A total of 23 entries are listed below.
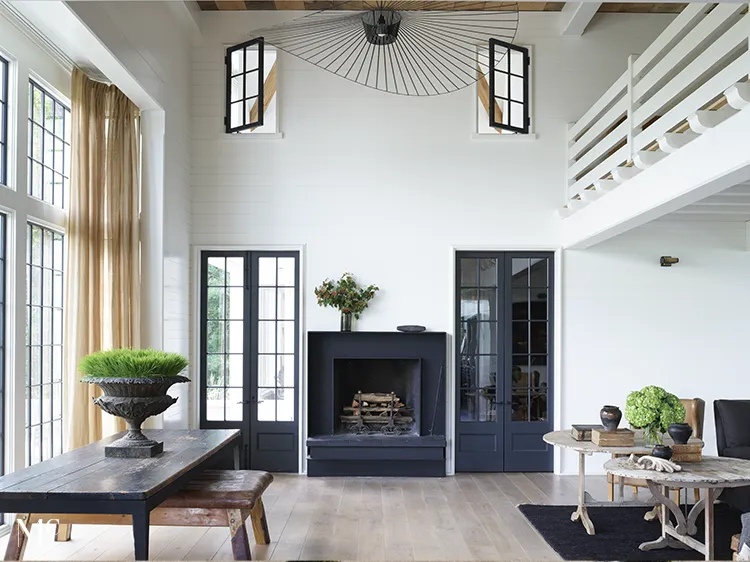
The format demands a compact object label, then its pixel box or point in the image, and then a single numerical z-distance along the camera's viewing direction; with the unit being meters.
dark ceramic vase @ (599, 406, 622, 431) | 5.20
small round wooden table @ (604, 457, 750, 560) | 4.30
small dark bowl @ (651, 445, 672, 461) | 4.57
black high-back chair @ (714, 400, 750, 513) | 6.07
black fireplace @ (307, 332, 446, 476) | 7.31
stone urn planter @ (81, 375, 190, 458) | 4.05
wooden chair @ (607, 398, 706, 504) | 6.26
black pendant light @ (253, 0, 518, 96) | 7.23
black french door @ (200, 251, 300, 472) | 7.61
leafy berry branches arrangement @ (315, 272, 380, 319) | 7.46
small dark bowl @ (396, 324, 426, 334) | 7.43
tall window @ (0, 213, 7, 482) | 4.95
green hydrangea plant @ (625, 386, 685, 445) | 4.91
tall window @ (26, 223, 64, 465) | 5.48
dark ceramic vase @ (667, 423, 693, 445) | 4.82
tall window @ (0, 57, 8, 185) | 5.09
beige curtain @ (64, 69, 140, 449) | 5.62
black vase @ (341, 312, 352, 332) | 7.49
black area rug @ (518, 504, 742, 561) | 4.85
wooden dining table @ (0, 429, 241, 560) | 3.28
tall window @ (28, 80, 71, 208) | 5.56
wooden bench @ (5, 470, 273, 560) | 3.98
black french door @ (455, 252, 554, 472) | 7.63
